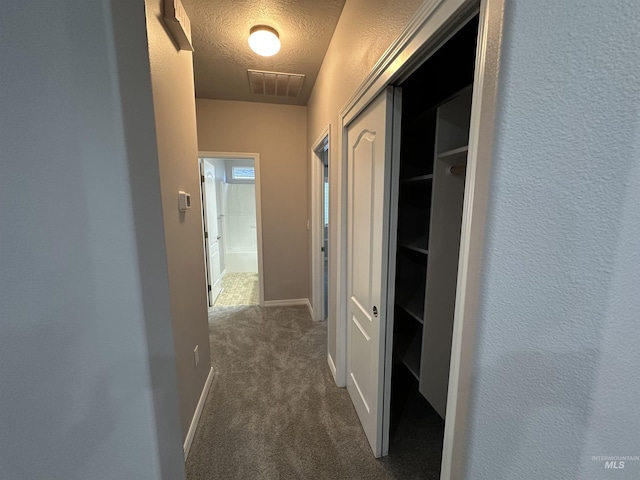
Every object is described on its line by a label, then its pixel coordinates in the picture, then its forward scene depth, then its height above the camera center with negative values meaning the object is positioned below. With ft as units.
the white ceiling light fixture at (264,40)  5.91 +4.05
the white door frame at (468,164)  1.68 +0.33
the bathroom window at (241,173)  17.54 +2.52
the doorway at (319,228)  9.54 -0.73
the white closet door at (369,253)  4.05 -0.82
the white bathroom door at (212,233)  11.33 -1.19
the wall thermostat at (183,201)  4.94 +0.16
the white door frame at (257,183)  10.17 +1.10
